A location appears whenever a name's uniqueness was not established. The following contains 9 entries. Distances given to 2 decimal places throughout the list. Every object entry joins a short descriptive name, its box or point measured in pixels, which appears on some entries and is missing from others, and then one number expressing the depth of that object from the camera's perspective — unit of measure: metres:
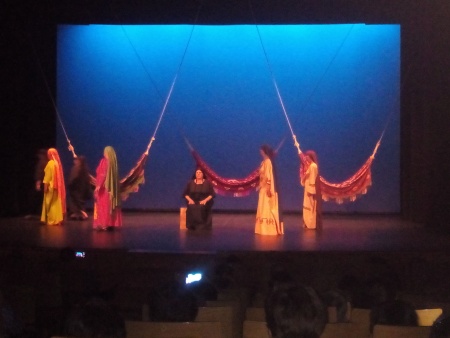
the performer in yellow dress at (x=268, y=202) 9.88
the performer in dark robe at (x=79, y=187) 11.64
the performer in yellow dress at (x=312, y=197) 10.44
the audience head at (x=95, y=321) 2.95
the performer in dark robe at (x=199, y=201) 10.49
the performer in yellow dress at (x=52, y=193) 10.91
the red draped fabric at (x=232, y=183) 11.90
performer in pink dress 10.23
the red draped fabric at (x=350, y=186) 11.56
